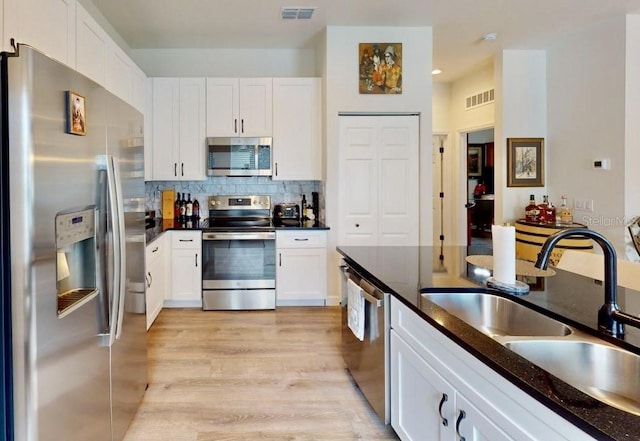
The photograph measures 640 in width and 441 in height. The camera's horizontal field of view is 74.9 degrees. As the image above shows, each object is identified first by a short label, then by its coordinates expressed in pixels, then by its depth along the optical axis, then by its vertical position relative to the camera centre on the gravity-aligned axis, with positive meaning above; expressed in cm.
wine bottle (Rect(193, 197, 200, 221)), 496 -4
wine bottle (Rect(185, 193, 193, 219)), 492 -4
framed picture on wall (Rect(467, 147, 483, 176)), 1027 +115
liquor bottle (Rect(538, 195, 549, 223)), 483 -6
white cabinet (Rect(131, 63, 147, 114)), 406 +121
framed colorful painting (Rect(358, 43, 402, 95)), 439 +148
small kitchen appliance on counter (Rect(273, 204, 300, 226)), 499 -7
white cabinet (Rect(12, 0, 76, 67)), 191 +94
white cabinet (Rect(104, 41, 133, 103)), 335 +116
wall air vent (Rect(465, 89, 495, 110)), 565 +151
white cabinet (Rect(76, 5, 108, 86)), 275 +113
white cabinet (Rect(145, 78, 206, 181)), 461 +85
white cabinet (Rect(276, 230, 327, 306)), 441 -63
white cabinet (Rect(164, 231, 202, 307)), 436 -63
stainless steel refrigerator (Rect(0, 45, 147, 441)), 129 -17
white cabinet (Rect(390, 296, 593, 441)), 99 -58
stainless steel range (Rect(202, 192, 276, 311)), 434 -65
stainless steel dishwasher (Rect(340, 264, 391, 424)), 203 -79
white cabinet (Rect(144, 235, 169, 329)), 372 -66
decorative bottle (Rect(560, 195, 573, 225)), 474 -12
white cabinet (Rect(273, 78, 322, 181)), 463 +87
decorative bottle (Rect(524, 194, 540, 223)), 490 -8
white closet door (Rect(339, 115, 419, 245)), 452 +28
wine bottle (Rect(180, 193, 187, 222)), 492 -5
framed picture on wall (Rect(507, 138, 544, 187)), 519 +59
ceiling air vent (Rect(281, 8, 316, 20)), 390 +184
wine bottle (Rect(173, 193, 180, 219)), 494 -4
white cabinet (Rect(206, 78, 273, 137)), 461 +110
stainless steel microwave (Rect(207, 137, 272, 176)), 461 +57
